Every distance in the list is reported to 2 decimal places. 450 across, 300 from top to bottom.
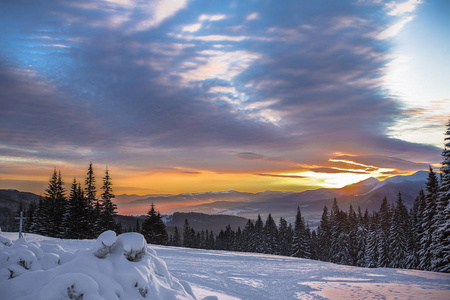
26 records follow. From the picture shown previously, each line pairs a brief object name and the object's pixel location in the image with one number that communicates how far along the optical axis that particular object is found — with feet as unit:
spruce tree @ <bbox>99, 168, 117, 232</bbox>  137.39
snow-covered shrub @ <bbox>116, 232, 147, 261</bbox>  25.84
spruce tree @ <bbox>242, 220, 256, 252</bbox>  222.07
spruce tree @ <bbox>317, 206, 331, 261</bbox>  213.87
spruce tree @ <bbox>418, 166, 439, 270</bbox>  110.22
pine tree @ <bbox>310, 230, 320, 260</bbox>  221.27
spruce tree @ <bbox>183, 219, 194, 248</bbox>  266.36
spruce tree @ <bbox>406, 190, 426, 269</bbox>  132.98
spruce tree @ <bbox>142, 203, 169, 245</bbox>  147.13
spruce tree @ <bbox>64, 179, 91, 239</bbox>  129.49
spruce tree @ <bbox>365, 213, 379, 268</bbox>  164.04
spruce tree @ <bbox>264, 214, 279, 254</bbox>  204.23
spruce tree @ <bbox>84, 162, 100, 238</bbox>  131.34
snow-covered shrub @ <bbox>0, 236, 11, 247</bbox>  31.90
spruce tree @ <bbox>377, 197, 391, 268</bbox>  154.30
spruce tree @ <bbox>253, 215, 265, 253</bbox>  208.13
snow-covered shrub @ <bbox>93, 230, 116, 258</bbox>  24.70
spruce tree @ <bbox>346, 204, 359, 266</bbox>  188.96
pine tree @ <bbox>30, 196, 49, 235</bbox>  135.44
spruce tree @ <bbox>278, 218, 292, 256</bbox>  218.79
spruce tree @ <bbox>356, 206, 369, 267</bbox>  184.61
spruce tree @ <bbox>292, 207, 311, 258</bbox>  184.03
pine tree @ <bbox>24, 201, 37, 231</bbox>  154.86
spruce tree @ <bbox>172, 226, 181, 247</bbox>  256.27
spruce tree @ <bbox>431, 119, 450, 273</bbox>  83.82
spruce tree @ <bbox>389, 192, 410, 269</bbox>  147.73
